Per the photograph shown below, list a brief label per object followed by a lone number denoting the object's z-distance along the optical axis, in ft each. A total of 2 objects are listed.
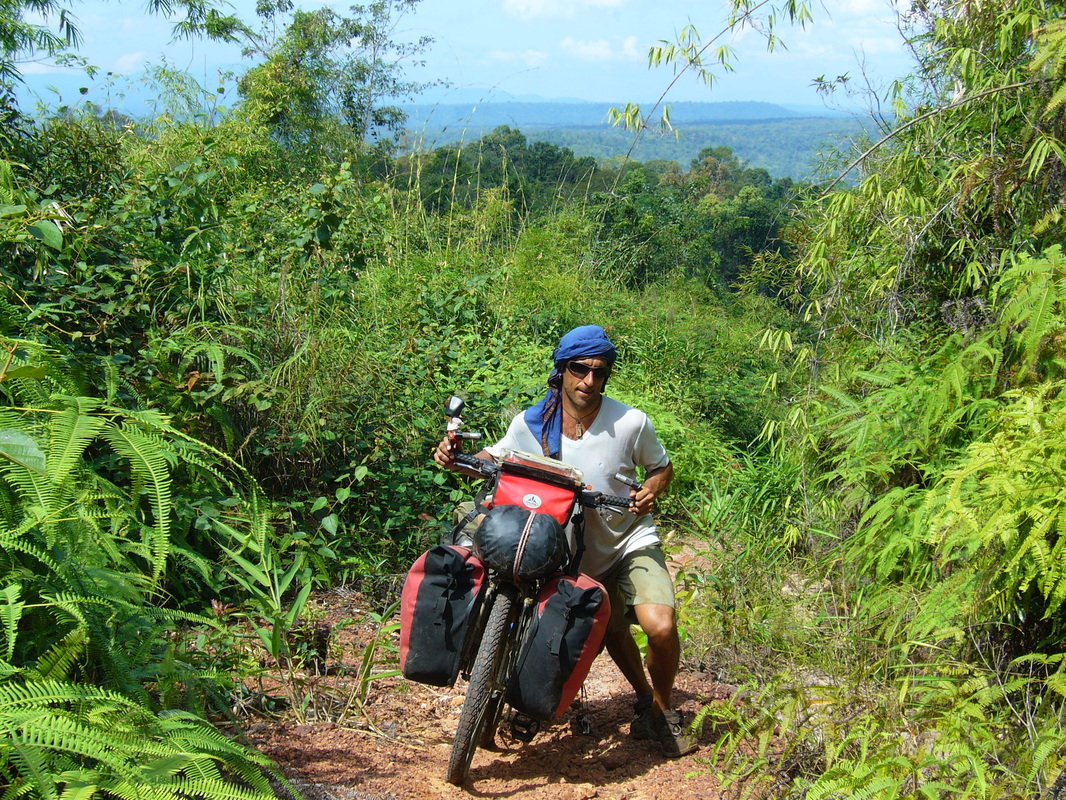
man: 12.39
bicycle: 10.71
